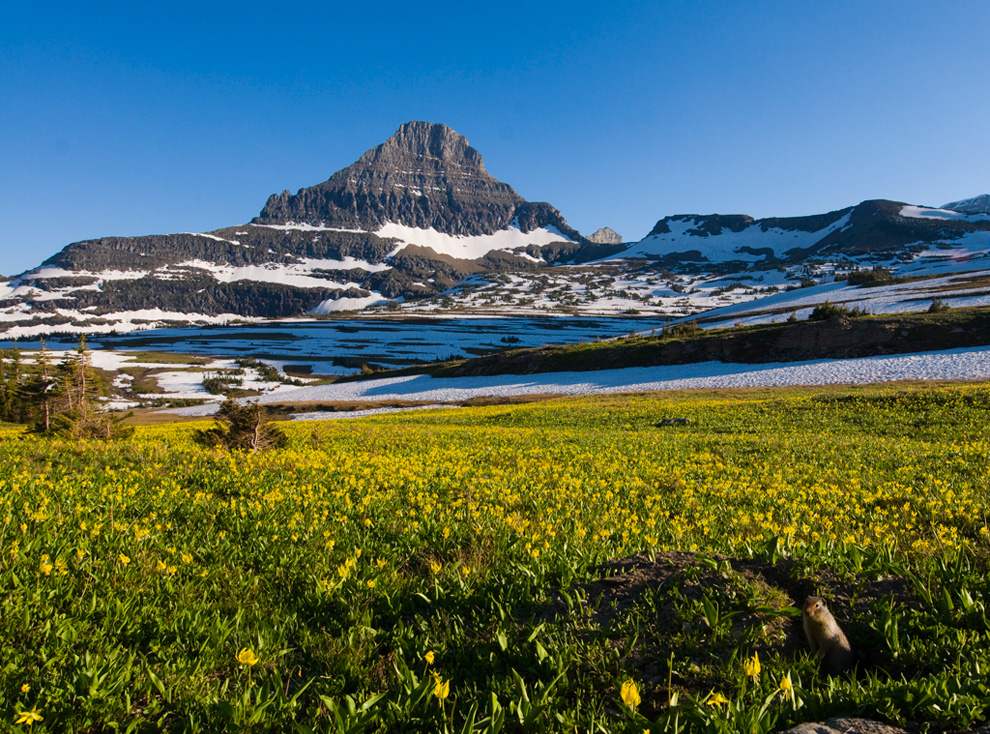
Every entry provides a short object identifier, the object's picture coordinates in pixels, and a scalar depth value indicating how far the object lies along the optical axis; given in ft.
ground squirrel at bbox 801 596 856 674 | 10.79
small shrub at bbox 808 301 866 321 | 189.75
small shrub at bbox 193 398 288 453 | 45.65
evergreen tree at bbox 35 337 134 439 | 51.04
